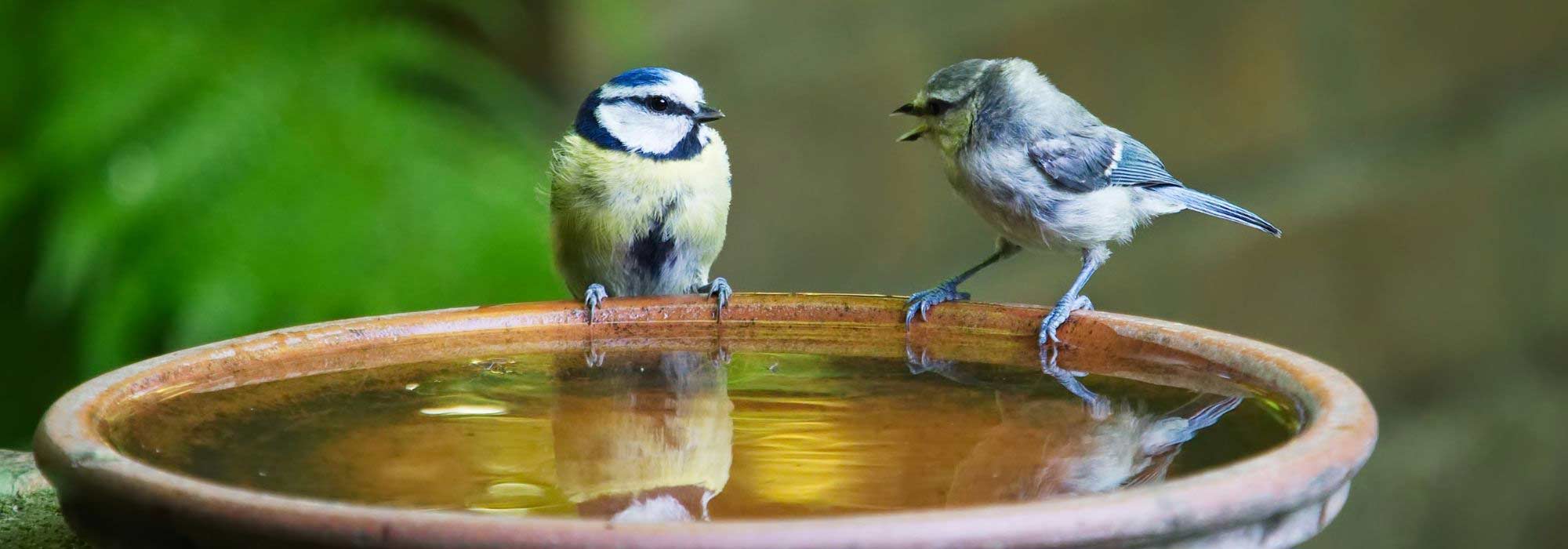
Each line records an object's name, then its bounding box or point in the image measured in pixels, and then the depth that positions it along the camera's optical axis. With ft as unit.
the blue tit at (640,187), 17.12
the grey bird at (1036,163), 16.63
